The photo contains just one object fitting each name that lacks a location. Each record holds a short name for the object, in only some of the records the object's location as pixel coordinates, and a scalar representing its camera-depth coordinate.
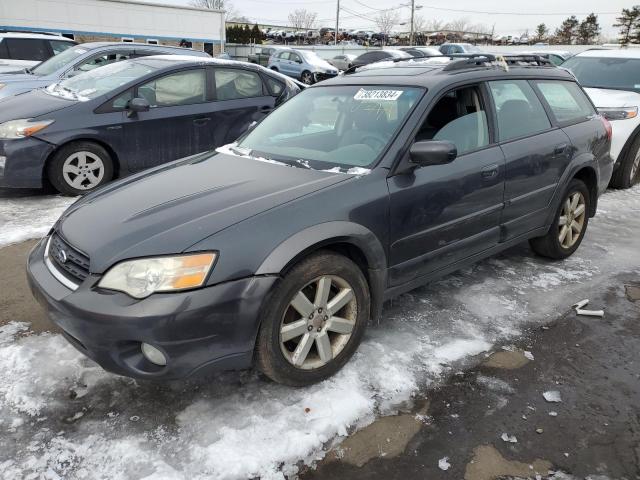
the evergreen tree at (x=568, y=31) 67.44
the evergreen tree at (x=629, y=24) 58.06
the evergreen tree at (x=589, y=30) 65.38
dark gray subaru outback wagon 2.21
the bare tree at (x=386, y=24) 85.31
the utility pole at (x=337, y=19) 59.34
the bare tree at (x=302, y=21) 93.69
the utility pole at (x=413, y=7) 59.06
